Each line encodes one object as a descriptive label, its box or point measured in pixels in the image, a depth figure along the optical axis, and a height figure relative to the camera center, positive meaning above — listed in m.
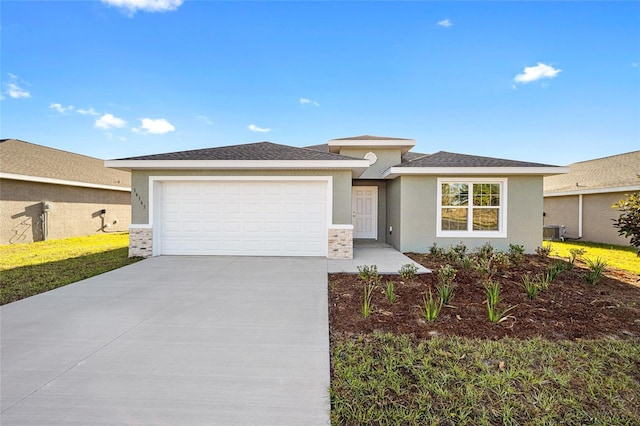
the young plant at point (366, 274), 6.07 -1.41
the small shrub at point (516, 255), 8.02 -1.34
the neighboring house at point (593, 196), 12.54 +0.67
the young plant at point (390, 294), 4.87 -1.48
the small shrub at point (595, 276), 6.11 -1.46
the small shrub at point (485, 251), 8.31 -1.32
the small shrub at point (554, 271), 6.28 -1.42
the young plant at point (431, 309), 4.19 -1.55
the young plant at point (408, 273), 6.27 -1.41
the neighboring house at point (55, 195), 11.72 +0.71
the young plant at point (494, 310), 4.16 -1.54
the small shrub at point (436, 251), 9.10 -1.37
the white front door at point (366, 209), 12.41 -0.01
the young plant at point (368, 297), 4.29 -1.55
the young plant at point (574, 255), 7.03 -1.17
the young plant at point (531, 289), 5.11 -1.46
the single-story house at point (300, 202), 8.81 +0.24
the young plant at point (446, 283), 4.82 -1.42
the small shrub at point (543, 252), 9.11 -1.37
